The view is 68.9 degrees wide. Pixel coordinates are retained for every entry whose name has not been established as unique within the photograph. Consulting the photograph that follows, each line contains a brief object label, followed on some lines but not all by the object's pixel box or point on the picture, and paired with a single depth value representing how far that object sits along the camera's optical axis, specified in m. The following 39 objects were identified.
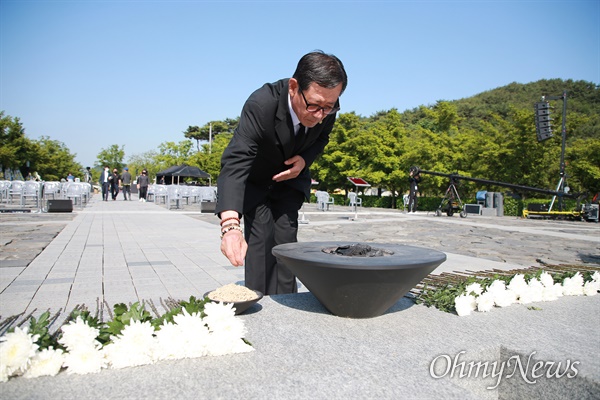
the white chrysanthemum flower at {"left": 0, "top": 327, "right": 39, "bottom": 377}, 1.57
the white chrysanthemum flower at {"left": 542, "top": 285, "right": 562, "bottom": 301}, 3.22
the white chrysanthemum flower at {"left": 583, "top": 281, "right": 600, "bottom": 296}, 3.48
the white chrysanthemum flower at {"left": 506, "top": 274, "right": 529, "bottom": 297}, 3.06
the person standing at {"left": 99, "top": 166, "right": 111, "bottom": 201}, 23.82
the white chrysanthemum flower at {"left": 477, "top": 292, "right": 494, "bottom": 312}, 2.80
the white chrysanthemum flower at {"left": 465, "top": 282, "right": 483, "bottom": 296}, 2.87
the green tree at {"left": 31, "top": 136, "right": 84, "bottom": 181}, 41.97
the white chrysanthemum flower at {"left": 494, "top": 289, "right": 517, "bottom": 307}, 2.90
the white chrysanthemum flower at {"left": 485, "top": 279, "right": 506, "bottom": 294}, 2.89
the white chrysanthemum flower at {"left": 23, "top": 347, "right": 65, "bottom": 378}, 1.63
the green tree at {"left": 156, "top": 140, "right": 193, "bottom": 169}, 56.44
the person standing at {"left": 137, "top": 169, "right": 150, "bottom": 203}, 26.56
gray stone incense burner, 2.19
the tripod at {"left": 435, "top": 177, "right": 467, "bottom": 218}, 18.33
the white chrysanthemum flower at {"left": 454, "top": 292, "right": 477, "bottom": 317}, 2.65
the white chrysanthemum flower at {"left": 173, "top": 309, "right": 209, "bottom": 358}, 1.90
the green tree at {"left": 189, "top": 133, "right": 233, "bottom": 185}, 48.45
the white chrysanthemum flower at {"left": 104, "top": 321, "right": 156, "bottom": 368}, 1.76
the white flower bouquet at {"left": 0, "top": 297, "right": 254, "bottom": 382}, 1.62
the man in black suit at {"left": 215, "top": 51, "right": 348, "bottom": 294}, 2.33
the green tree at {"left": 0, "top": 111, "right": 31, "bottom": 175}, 32.72
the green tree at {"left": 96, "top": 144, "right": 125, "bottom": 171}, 72.99
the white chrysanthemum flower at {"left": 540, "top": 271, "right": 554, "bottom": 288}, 3.24
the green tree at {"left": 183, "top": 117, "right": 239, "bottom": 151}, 82.19
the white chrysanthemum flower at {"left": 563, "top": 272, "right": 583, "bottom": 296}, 3.42
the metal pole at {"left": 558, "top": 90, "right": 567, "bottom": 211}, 19.02
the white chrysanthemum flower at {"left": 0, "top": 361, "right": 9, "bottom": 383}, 1.57
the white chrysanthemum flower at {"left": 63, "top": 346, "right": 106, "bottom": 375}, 1.69
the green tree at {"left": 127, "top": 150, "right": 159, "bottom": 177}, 80.78
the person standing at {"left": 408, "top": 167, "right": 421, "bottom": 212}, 19.45
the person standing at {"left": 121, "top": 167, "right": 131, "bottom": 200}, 25.36
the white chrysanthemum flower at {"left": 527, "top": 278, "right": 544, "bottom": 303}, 3.14
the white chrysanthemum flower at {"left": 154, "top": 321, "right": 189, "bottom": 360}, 1.86
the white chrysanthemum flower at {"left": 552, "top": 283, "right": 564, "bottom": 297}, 3.27
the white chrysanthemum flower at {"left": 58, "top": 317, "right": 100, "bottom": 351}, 1.71
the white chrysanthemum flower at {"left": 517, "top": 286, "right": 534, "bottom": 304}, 3.08
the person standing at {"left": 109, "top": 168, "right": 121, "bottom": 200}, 26.52
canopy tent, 31.33
